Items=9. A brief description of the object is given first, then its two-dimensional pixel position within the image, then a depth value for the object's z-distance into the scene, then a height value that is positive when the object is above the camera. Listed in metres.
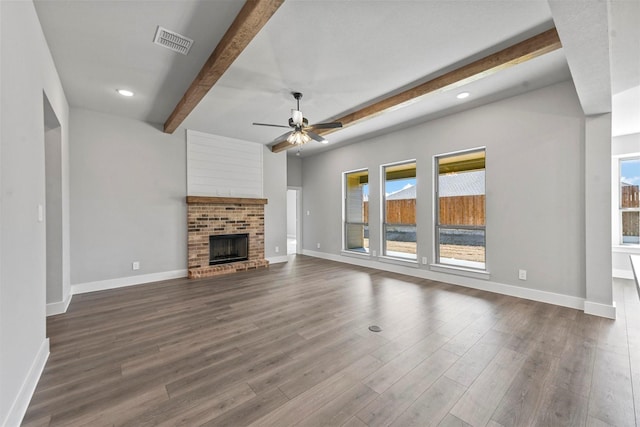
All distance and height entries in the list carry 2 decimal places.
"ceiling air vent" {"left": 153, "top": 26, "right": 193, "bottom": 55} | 2.38 +1.61
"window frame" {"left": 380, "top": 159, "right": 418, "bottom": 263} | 5.73 +0.02
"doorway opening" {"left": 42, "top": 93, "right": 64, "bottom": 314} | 3.17 +0.06
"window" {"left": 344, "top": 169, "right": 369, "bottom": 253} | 6.46 +0.05
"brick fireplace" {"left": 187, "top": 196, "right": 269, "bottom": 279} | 5.13 -0.28
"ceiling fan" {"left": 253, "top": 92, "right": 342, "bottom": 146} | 3.45 +1.13
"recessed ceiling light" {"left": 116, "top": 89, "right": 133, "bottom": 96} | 3.53 +1.63
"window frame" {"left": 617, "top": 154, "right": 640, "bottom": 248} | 5.06 +0.02
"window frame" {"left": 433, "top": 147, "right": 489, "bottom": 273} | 4.61 -0.13
